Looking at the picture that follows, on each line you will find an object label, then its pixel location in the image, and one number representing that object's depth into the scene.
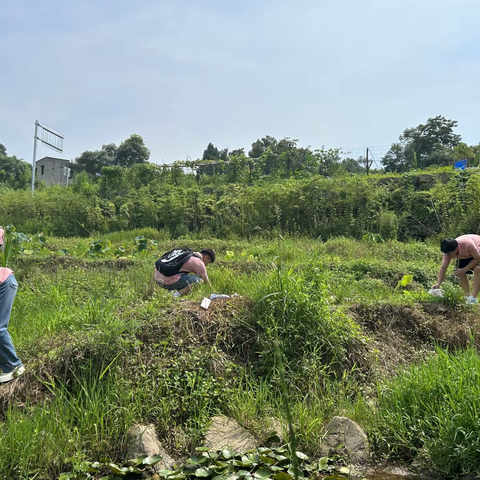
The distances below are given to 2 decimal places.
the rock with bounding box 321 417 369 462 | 3.00
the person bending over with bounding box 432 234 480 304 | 5.69
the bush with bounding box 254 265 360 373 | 3.94
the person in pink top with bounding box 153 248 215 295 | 5.55
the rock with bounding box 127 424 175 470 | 2.87
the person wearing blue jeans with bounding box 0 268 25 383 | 3.25
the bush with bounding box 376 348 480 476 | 2.69
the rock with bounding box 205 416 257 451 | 3.04
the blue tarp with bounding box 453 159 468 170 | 12.16
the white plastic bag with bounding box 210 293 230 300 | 4.73
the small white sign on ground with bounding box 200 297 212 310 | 4.29
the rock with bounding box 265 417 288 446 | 3.09
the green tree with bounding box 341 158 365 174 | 16.35
